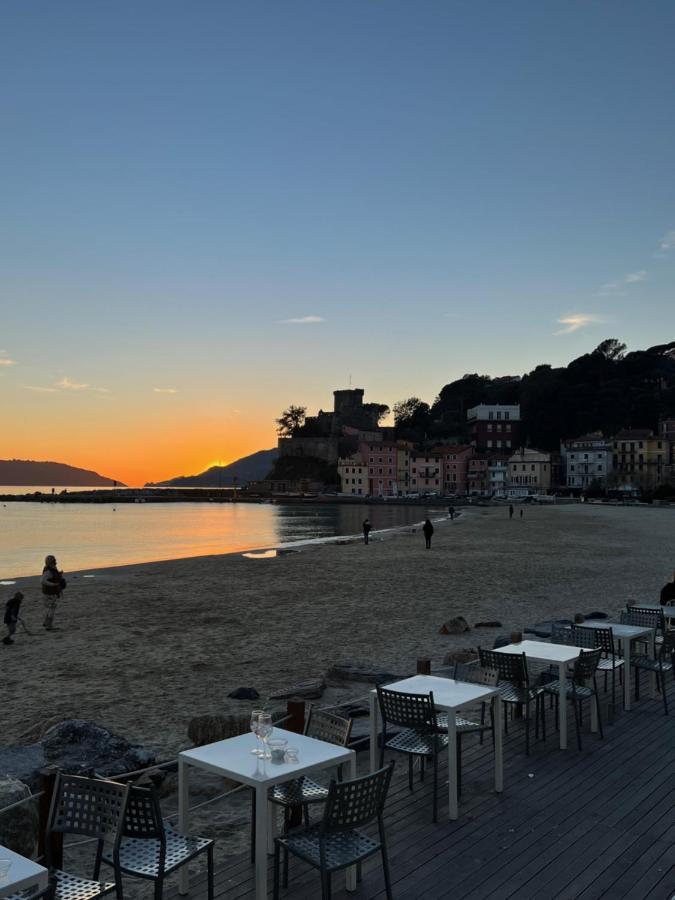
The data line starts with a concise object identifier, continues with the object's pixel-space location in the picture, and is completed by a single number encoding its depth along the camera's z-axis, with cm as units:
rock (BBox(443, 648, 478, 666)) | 1006
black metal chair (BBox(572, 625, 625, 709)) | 793
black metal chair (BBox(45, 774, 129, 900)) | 372
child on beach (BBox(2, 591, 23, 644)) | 1405
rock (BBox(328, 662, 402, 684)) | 1000
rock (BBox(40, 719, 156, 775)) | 630
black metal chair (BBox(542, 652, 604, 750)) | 674
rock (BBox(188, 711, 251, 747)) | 721
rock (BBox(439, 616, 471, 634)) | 1370
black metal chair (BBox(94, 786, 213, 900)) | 373
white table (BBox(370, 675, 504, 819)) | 514
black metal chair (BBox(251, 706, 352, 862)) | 468
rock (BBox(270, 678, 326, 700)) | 938
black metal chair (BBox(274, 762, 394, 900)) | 379
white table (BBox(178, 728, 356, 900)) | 388
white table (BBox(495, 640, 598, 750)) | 651
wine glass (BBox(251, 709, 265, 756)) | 433
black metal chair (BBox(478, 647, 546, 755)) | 660
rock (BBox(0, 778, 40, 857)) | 465
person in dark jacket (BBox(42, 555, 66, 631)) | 1498
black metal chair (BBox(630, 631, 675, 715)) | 793
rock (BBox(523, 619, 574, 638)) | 1224
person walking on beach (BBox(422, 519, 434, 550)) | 3169
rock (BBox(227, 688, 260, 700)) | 957
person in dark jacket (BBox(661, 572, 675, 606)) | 1132
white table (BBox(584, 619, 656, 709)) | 769
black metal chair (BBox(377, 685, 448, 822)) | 537
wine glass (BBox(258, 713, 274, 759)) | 430
